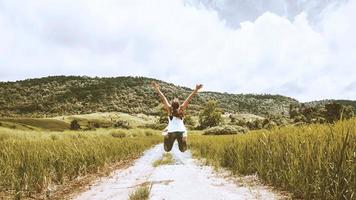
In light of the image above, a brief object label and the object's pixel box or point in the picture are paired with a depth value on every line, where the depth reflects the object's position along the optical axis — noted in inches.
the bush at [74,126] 2027.6
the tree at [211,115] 3262.8
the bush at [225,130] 1670.8
